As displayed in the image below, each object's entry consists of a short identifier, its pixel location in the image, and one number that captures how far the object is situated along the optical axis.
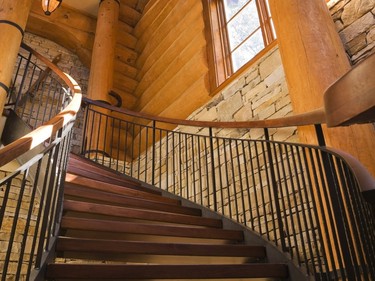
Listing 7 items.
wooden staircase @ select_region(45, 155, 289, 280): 1.83
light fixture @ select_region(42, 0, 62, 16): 4.58
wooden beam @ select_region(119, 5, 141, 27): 8.02
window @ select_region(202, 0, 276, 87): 4.46
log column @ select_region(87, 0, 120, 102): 6.43
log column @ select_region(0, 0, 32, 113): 3.20
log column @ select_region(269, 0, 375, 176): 2.27
